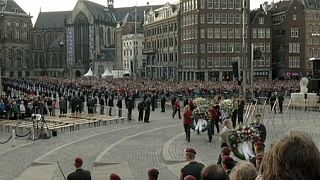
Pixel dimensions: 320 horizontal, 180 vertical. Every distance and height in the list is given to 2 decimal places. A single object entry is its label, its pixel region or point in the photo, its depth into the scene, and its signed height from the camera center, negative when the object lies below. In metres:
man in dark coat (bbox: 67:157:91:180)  9.68 -1.59
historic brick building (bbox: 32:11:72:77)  150.38 +10.94
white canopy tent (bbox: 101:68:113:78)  99.19 +1.64
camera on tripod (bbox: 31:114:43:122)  26.98 -1.65
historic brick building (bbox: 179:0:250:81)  86.25 +7.06
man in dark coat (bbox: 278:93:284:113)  38.12 -1.35
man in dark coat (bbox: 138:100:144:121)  35.04 -1.69
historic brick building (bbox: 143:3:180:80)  96.44 +7.56
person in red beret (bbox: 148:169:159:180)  7.94 -1.29
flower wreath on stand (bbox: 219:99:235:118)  26.64 -1.12
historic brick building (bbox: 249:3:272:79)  89.00 +7.19
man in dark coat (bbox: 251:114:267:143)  14.89 -1.18
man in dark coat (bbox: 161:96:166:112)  42.34 -1.60
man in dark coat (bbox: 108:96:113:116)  39.41 -1.49
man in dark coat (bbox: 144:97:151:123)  33.91 -1.75
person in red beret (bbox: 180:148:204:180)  8.98 -1.36
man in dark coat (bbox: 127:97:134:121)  34.97 -1.54
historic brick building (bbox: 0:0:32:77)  139.62 +11.27
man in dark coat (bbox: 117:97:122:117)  37.50 -1.56
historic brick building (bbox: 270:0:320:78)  90.69 +7.61
